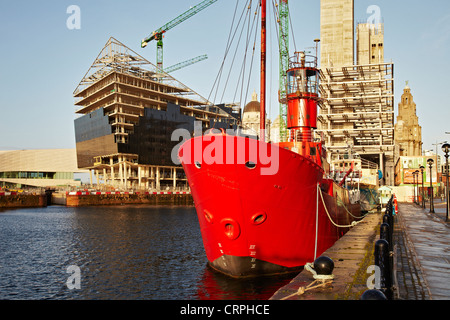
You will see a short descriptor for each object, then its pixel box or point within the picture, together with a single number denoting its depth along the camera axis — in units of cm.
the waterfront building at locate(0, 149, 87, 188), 12900
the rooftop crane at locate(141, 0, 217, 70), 13979
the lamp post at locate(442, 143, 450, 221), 3066
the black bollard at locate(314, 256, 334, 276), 963
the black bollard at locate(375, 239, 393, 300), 730
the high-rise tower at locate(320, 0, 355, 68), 8706
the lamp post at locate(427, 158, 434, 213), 3558
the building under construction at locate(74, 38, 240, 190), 9249
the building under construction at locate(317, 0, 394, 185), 7612
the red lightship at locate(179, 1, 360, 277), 1502
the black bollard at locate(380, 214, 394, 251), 971
